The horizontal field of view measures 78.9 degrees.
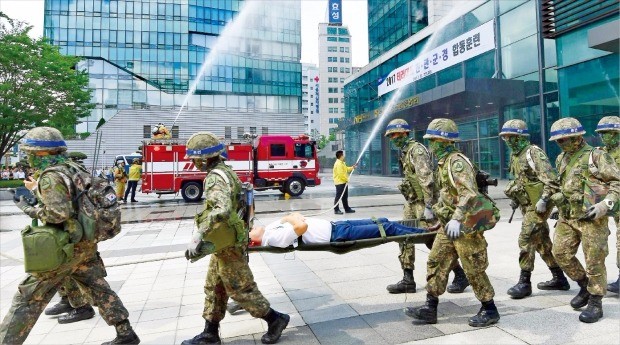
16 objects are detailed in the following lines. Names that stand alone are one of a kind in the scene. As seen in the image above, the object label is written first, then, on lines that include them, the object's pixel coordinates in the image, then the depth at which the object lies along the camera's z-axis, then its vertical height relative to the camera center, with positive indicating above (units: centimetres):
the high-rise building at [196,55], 4728 +1827
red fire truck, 1662 +107
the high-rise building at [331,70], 10312 +3280
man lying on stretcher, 365 -44
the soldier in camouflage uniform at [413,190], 433 -5
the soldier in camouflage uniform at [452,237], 336 -47
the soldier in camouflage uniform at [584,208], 353 -23
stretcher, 362 -57
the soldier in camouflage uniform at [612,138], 436 +61
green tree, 1997 +593
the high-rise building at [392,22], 3234 +1524
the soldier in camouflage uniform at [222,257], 302 -58
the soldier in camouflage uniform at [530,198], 417 -15
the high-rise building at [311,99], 11506 +2893
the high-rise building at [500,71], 1435 +575
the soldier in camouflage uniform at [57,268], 289 -64
